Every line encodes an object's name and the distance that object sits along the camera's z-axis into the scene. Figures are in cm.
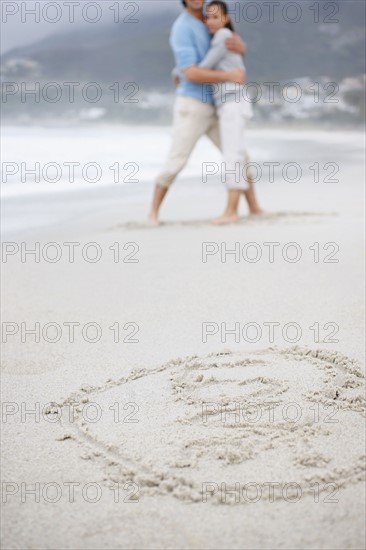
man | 569
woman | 570
